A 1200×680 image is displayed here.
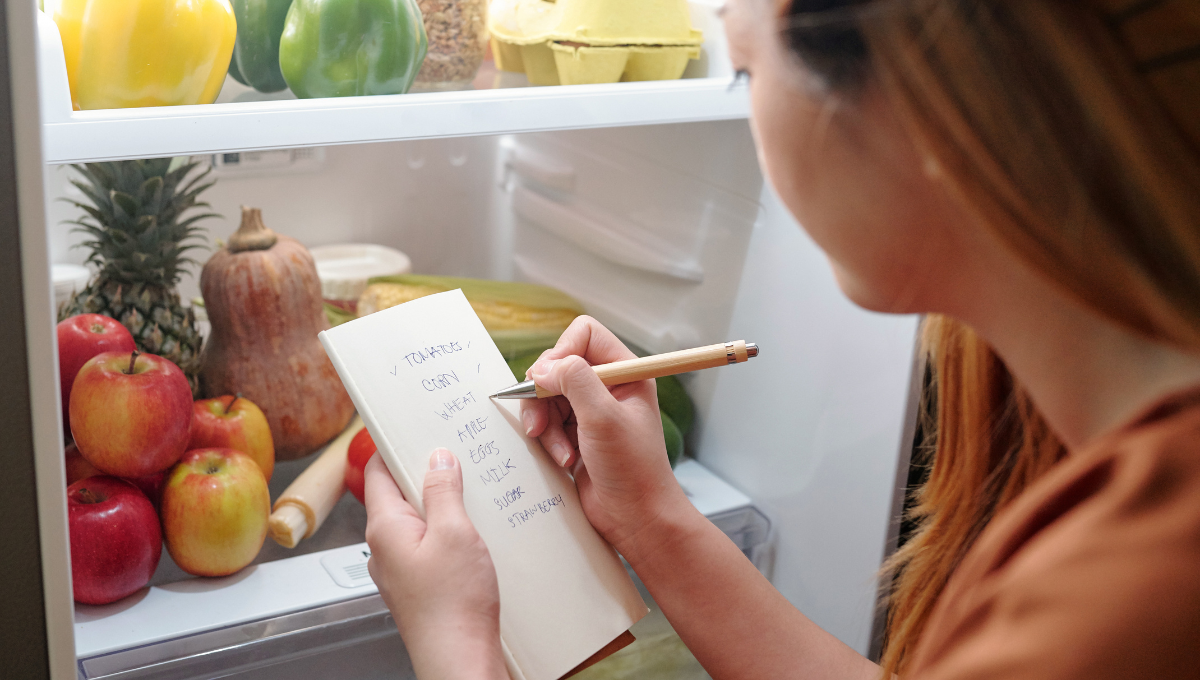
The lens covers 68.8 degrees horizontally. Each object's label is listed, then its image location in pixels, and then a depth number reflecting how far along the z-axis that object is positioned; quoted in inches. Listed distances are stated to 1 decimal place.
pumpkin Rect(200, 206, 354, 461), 35.9
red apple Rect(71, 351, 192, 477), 28.9
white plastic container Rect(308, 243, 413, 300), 42.1
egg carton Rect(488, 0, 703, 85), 33.9
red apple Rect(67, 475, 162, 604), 28.3
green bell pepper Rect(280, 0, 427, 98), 28.4
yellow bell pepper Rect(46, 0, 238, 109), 24.8
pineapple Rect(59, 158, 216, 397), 32.9
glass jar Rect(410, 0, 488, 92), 33.6
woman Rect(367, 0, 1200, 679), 12.7
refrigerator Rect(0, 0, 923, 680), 19.5
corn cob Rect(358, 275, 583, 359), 41.0
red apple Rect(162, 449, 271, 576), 30.3
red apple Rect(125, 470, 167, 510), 31.3
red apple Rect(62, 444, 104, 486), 30.9
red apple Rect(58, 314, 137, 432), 30.7
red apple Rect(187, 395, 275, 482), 33.2
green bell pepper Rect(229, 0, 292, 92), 30.6
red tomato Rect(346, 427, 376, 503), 35.8
